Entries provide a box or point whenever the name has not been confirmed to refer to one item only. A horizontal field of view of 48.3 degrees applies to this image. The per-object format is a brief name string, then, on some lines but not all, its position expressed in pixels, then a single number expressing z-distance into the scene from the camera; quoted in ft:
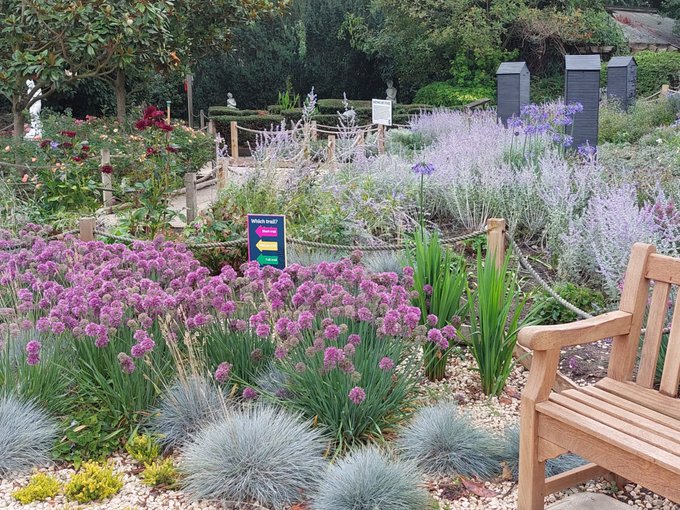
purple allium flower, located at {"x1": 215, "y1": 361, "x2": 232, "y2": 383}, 10.23
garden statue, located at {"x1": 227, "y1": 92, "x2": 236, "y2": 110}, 80.35
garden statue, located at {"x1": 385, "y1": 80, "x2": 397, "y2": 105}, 87.92
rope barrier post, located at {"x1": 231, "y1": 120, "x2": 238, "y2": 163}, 49.57
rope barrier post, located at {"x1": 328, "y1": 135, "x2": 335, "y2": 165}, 33.09
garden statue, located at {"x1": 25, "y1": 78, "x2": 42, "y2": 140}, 40.57
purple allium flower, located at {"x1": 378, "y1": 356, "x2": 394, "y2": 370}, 9.60
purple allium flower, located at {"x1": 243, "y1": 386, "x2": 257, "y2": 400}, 10.77
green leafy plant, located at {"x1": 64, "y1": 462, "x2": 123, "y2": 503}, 9.50
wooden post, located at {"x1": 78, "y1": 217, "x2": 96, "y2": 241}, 16.72
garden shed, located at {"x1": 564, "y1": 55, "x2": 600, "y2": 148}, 28.63
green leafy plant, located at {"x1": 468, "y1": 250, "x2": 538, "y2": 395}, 11.71
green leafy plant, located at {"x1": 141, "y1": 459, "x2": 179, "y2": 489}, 9.78
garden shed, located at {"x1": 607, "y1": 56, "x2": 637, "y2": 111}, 46.44
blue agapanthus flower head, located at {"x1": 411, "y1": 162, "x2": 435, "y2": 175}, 16.02
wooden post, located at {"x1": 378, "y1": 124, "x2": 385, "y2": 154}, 37.95
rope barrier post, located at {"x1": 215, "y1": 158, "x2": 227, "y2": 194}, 25.27
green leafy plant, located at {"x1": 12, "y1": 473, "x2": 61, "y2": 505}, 9.46
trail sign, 14.08
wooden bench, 7.52
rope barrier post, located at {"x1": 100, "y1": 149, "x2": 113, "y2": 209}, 27.87
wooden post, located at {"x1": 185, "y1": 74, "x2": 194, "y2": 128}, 67.82
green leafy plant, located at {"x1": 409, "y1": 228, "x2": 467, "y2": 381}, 12.64
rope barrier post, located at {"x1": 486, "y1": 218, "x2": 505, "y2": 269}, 14.02
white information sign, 41.98
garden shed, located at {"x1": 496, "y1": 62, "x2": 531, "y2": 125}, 36.91
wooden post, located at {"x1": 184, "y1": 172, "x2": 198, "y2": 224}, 23.62
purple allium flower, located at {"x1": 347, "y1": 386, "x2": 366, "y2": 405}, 9.45
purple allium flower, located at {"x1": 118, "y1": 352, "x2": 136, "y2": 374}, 10.06
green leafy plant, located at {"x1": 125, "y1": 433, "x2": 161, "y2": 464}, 10.32
